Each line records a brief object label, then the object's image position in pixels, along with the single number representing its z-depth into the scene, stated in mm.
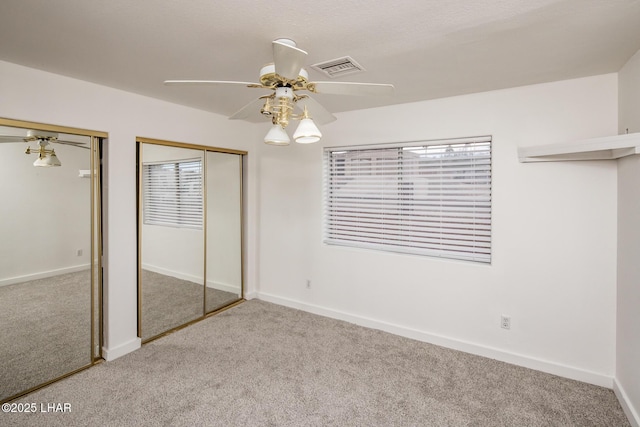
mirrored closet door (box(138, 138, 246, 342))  3152
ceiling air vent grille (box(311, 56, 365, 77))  2125
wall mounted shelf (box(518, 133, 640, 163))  1891
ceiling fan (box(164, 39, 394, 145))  1552
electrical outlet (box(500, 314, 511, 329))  2787
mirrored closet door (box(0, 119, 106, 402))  2301
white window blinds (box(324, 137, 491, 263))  2980
